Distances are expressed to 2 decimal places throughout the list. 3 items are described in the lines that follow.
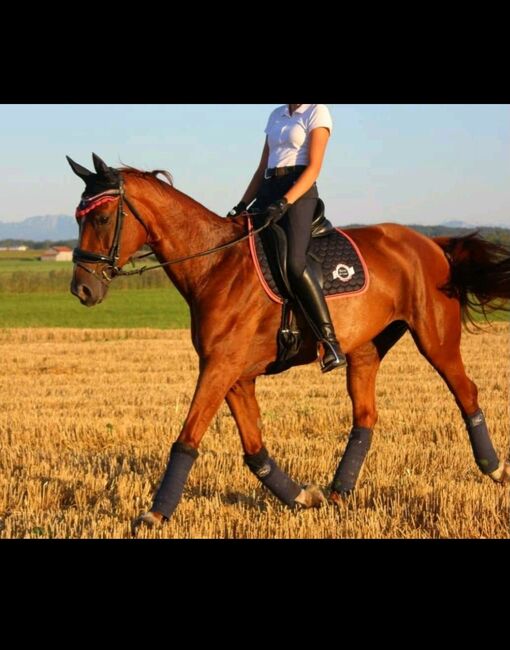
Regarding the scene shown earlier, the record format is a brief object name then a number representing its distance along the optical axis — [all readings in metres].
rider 6.98
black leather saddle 6.97
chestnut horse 6.54
